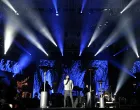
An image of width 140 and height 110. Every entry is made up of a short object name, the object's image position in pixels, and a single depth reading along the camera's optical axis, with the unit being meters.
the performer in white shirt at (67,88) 9.30
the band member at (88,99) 8.94
